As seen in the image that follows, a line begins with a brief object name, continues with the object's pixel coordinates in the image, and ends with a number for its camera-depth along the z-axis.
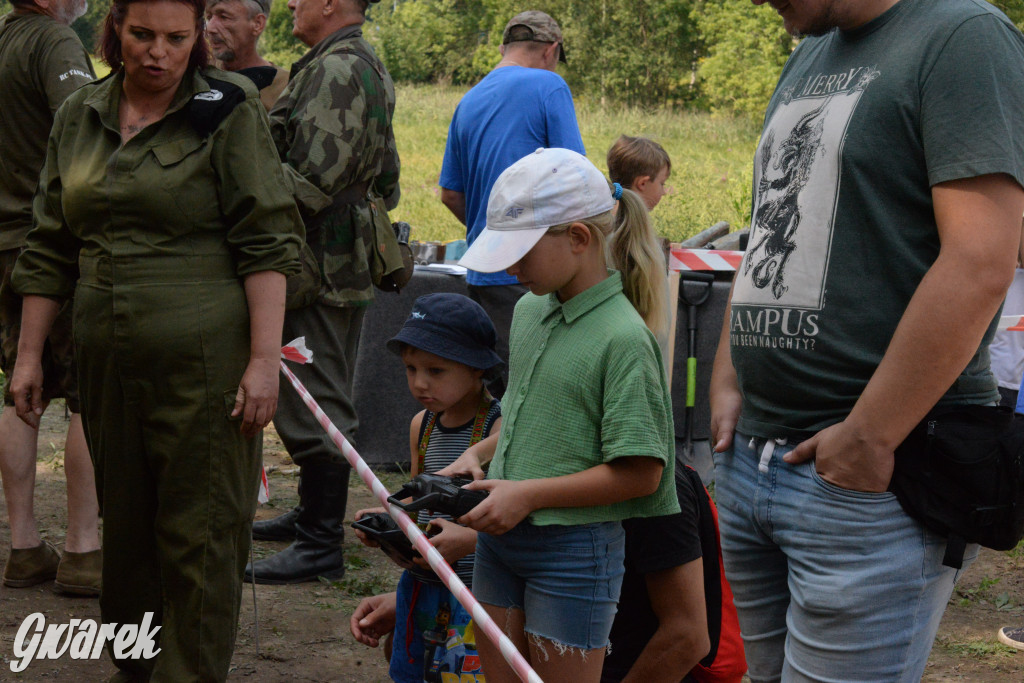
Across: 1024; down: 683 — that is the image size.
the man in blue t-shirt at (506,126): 5.27
